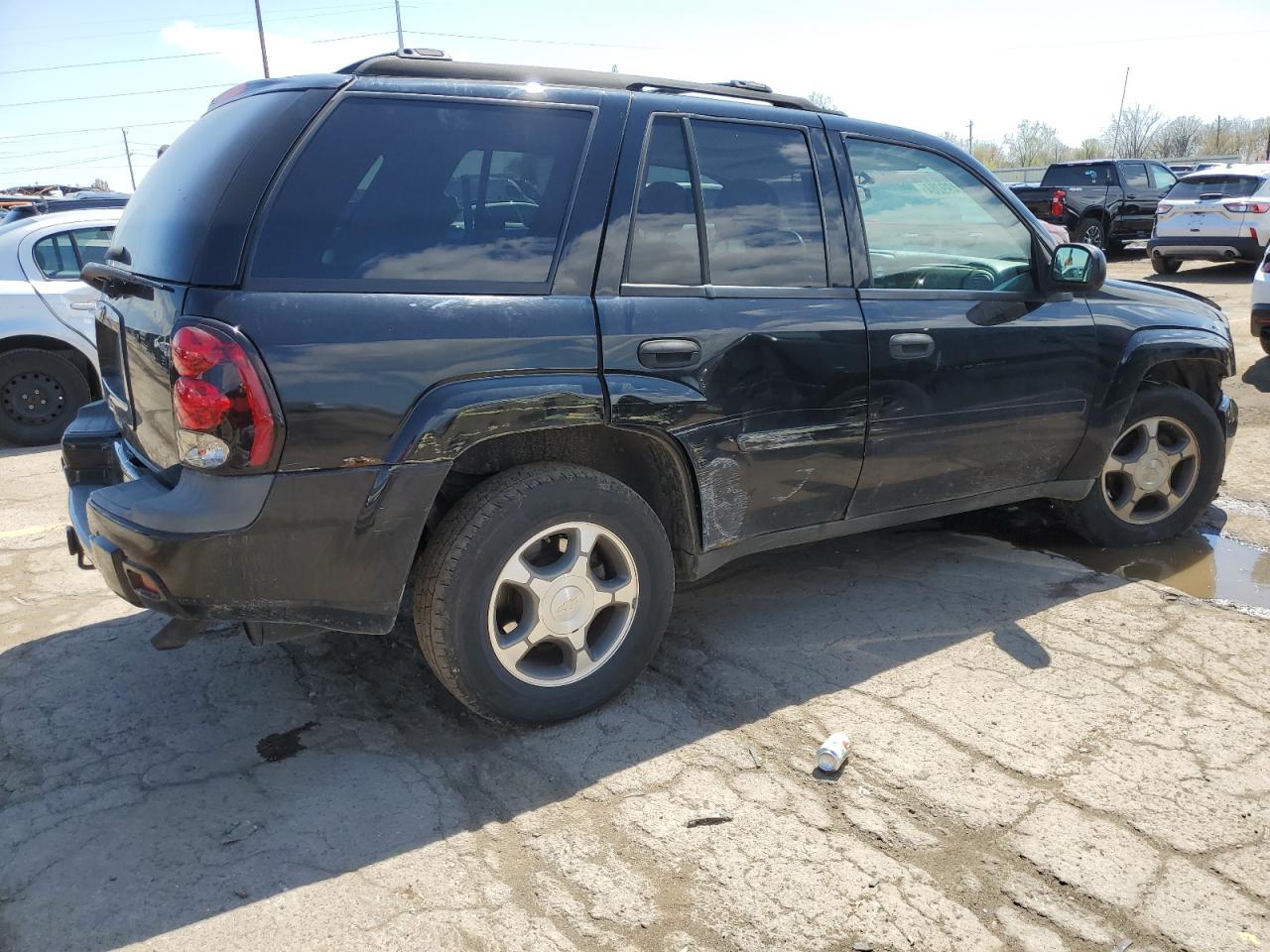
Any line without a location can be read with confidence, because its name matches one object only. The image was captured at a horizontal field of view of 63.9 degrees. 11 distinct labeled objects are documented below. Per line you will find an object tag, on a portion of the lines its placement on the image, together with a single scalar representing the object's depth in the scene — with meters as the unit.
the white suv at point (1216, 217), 14.47
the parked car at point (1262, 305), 8.65
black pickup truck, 18.05
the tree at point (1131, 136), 61.34
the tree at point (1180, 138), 60.10
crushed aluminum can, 2.90
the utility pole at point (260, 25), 37.62
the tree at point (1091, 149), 61.91
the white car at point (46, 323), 7.04
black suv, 2.58
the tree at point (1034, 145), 65.31
